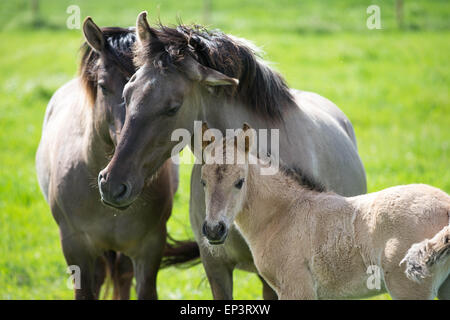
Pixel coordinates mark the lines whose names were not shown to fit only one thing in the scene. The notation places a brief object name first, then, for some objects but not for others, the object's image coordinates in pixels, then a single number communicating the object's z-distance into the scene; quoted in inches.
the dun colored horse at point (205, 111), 277.3
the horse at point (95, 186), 327.3
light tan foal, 231.3
